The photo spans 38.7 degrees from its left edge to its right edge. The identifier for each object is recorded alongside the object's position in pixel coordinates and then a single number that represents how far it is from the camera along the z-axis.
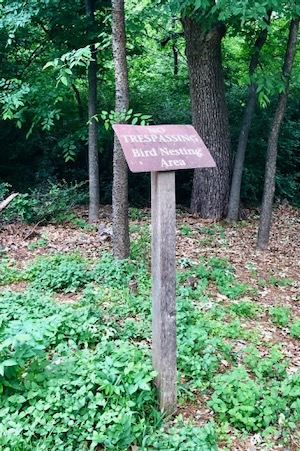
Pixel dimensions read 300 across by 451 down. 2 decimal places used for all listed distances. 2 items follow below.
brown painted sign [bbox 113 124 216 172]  2.73
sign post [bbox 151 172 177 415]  2.83
